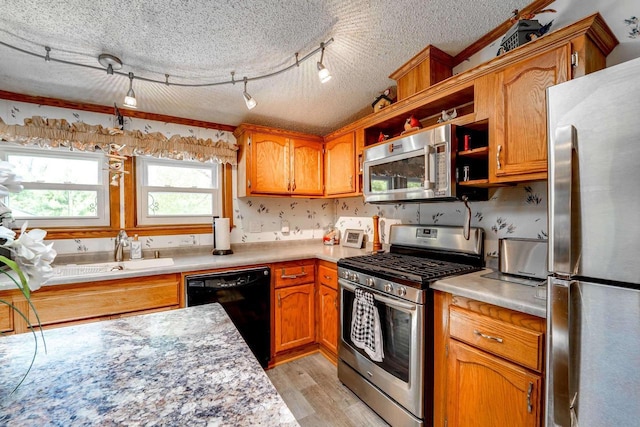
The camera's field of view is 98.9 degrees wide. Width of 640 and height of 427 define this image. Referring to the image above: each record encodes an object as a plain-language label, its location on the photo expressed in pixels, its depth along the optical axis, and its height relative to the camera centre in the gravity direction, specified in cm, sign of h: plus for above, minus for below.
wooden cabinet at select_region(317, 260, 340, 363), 232 -86
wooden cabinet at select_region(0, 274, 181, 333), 167 -58
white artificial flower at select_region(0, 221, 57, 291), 54 -9
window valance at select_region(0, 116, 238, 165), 208 +62
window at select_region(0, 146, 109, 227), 214 +21
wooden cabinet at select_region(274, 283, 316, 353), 239 -95
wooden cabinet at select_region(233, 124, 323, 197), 266 +50
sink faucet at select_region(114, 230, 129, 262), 231 -26
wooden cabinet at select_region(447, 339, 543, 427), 113 -83
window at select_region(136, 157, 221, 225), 254 +20
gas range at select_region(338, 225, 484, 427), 152 -67
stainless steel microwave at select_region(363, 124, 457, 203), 165 +30
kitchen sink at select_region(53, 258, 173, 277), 203 -42
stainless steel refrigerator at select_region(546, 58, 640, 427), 78 -13
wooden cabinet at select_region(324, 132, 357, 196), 260 +46
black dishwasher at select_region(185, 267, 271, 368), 206 -67
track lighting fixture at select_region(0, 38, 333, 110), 156 +95
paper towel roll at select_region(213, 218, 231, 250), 257 -19
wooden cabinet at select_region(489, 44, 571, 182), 129 +49
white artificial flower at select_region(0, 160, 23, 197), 55 +7
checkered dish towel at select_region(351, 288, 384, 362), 173 -76
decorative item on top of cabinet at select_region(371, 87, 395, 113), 221 +90
